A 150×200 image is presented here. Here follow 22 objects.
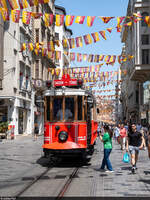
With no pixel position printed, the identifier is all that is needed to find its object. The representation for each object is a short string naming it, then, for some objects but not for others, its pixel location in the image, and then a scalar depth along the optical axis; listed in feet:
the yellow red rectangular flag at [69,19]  49.93
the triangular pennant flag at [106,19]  51.53
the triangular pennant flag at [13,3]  47.46
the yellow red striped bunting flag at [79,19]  49.60
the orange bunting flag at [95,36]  59.97
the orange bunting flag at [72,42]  64.18
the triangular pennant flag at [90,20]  50.03
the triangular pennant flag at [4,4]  43.39
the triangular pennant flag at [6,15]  54.67
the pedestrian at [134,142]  36.91
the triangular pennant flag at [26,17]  54.54
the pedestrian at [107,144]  37.63
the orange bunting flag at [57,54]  83.58
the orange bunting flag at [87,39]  61.13
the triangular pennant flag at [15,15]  54.15
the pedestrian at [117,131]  76.57
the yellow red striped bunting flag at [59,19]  52.24
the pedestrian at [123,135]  64.64
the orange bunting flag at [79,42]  63.41
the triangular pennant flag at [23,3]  45.52
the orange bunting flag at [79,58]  79.41
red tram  41.70
